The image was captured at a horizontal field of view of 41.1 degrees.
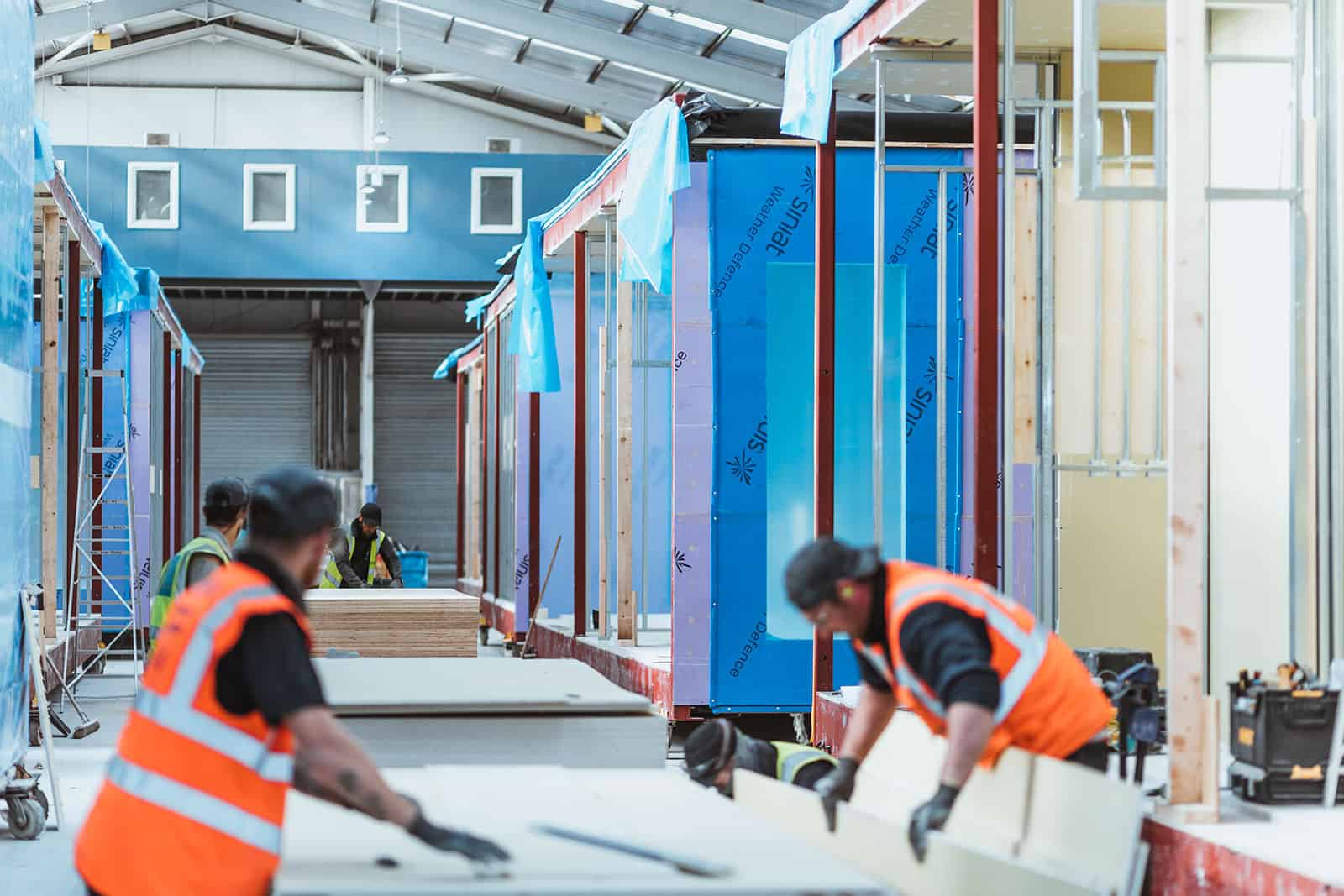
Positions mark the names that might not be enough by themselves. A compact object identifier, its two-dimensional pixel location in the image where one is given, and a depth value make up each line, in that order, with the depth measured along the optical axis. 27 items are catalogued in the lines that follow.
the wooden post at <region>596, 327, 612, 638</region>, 14.95
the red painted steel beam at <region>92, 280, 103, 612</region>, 17.06
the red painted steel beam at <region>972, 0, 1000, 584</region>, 7.82
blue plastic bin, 28.05
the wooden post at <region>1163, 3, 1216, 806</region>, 6.13
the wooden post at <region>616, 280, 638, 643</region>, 13.97
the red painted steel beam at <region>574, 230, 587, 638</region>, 15.40
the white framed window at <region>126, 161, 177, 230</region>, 27.88
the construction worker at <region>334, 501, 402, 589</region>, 17.17
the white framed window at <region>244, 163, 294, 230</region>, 28.14
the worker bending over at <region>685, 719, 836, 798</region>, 6.72
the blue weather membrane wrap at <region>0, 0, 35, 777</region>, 9.31
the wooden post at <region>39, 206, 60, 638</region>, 13.91
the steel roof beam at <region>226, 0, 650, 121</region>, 28.42
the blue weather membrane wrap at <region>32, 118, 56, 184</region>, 11.38
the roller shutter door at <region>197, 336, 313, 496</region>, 32.34
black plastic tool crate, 6.41
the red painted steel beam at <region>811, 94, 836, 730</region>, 10.13
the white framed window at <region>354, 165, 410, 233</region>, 28.36
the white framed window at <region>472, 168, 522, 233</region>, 28.67
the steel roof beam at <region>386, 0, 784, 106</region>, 24.20
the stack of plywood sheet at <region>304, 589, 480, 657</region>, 12.54
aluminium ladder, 15.34
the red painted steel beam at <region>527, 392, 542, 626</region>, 18.05
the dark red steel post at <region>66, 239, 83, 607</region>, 14.71
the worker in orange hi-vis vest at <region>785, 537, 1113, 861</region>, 4.82
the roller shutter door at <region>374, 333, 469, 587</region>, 32.38
